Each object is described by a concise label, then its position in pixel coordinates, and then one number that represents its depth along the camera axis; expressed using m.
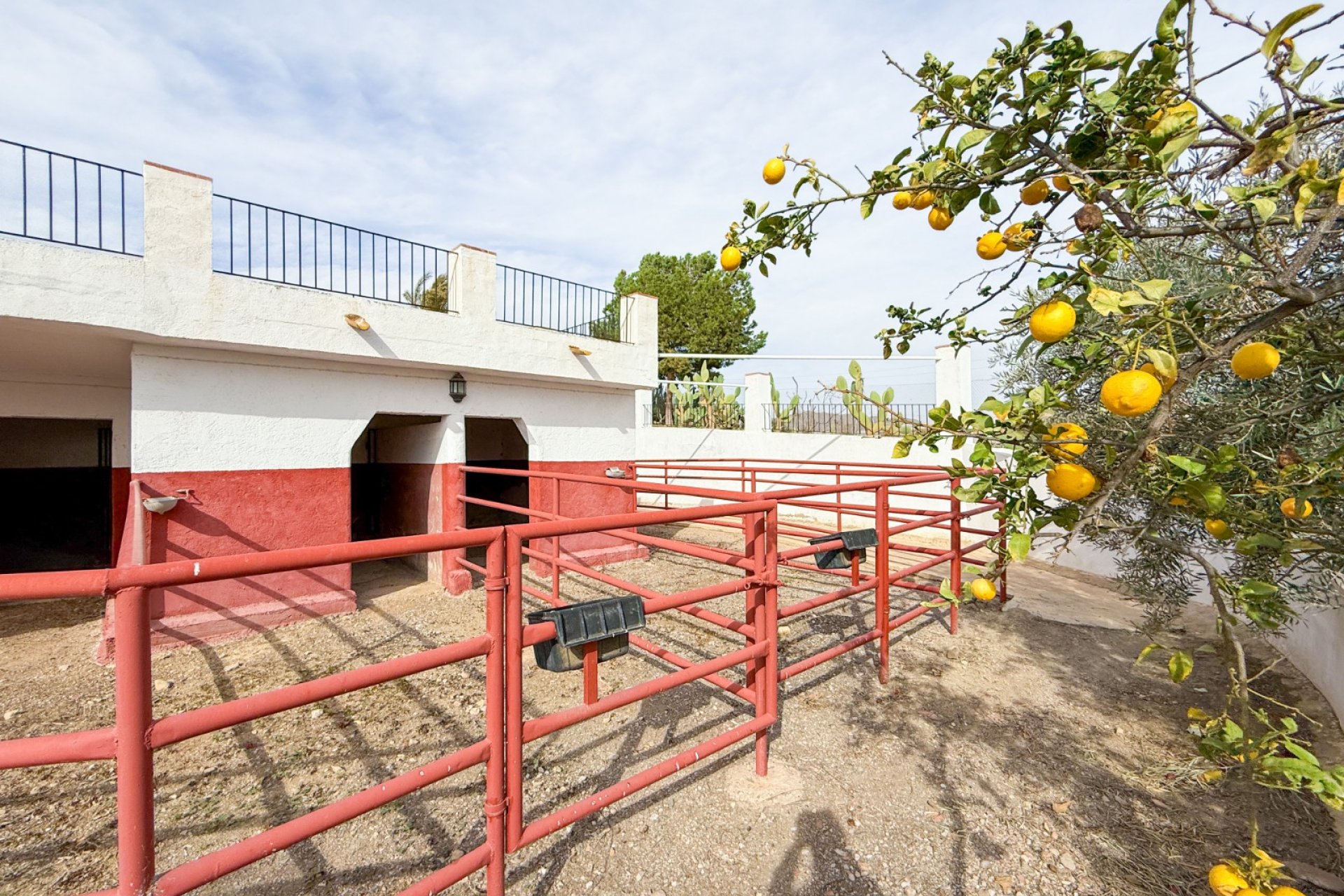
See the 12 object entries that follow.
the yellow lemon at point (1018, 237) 1.57
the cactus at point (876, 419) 9.40
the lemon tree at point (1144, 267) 1.11
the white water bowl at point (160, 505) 4.23
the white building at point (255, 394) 4.21
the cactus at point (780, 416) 11.71
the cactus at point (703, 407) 12.19
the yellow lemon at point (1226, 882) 1.21
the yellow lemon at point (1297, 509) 1.25
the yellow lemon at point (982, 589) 1.48
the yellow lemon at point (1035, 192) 1.65
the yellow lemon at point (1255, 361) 1.12
